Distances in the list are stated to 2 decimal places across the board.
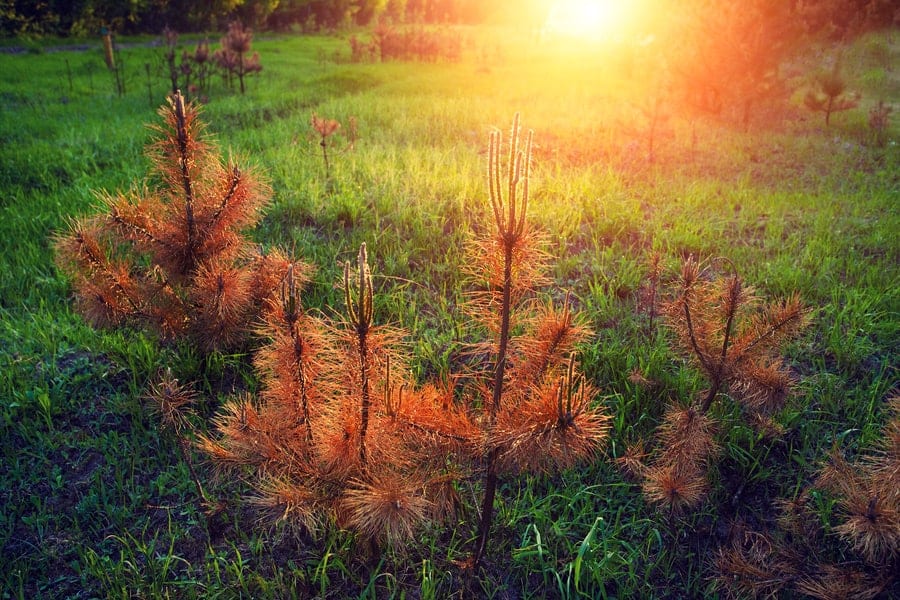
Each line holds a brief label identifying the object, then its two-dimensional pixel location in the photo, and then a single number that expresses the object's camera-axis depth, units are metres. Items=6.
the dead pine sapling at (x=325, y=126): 5.29
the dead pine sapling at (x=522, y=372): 1.52
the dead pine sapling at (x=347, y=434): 1.60
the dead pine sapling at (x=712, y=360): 2.08
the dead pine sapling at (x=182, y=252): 2.47
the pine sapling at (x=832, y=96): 8.78
